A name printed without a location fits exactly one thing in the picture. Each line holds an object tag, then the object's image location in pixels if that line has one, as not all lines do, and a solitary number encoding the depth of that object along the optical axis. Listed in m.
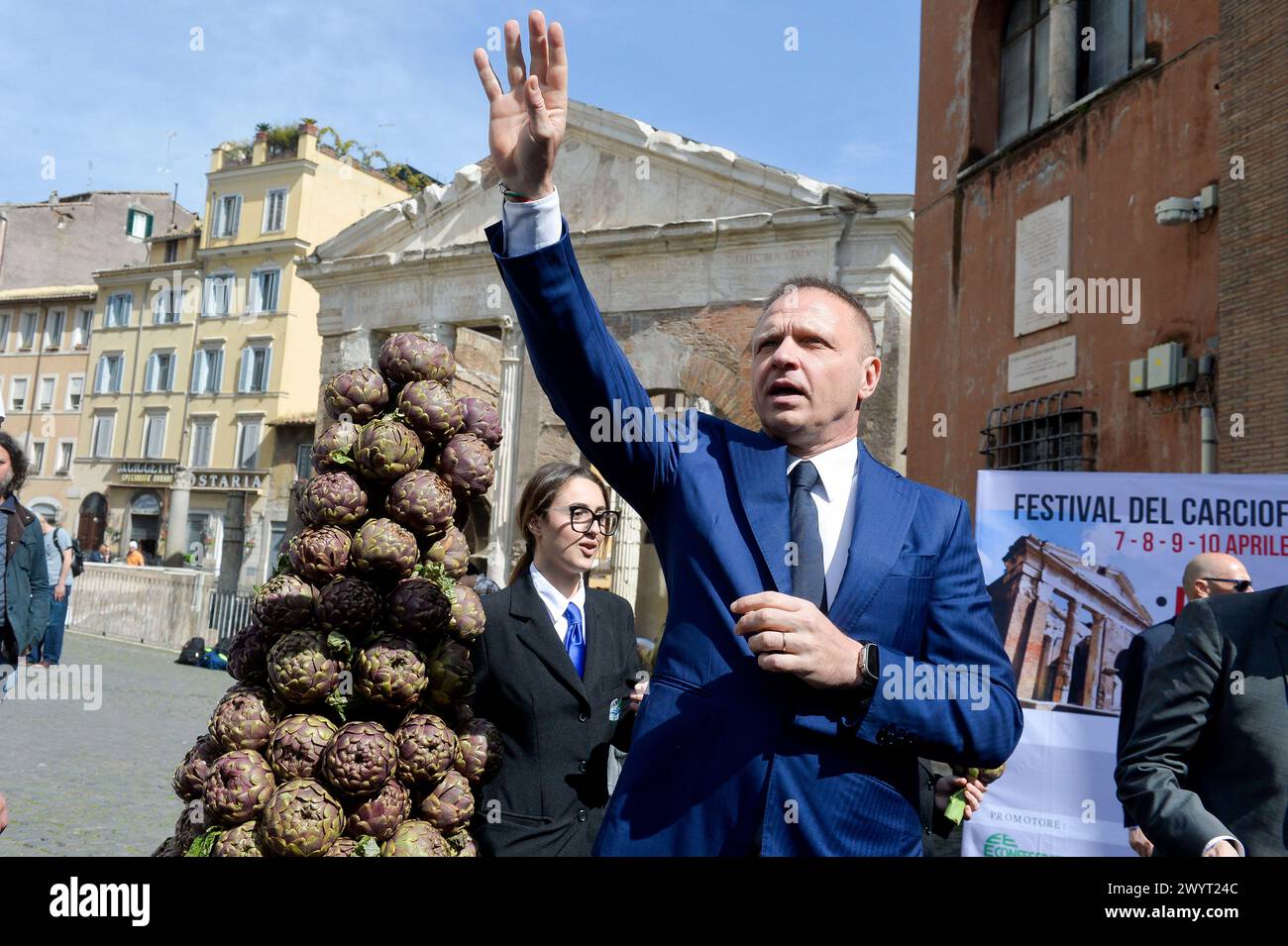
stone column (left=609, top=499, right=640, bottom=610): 17.38
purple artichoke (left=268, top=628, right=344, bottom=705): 2.75
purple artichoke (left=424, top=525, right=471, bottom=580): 3.07
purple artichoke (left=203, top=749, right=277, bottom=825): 2.65
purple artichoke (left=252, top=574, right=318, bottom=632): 2.90
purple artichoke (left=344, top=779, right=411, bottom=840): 2.66
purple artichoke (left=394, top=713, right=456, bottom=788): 2.78
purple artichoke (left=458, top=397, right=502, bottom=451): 3.25
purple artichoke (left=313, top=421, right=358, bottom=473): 3.02
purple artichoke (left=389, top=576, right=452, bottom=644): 2.86
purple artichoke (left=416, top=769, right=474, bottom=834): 2.83
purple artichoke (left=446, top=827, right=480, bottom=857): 2.87
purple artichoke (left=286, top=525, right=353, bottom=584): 2.89
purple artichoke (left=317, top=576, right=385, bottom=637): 2.81
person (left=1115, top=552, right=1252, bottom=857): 4.77
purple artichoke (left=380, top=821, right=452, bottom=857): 2.66
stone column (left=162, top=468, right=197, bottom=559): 37.38
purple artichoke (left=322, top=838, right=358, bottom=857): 2.60
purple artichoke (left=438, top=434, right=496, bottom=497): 3.09
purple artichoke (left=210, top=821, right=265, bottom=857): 2.60
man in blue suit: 1.67
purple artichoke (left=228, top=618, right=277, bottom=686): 3.04
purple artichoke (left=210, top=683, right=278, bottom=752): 2.80
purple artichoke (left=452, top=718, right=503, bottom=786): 2.99
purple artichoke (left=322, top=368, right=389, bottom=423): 3.11
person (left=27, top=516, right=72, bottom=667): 10.65
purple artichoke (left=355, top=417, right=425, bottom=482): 2.96
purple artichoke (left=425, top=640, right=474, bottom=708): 2.96
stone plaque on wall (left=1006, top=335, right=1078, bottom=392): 10.24
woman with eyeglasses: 3.08
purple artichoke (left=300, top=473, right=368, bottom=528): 2.93
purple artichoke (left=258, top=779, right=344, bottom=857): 2.54
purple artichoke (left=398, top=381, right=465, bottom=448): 3.08
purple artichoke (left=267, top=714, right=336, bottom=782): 2.69
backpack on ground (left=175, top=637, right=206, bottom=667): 17.09
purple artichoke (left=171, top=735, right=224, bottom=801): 2.92
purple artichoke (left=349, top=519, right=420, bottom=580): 2.87
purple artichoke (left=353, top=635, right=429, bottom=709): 2.75
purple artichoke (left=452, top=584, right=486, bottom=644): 3.06
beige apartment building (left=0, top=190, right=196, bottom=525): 46.75
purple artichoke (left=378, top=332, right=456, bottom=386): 3.16
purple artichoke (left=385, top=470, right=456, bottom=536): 2.93
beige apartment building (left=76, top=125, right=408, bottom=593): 39.31
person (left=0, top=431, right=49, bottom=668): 5.59
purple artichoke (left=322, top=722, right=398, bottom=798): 2.64
